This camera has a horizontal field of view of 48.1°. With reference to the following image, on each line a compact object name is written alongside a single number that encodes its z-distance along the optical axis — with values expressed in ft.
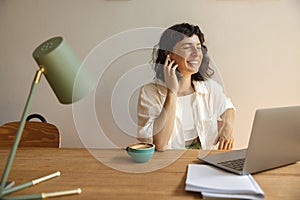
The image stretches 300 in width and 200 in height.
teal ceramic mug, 3.79
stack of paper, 2.83
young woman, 5.08
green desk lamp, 2.62
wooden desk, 2.92
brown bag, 5.33
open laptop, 3.25
